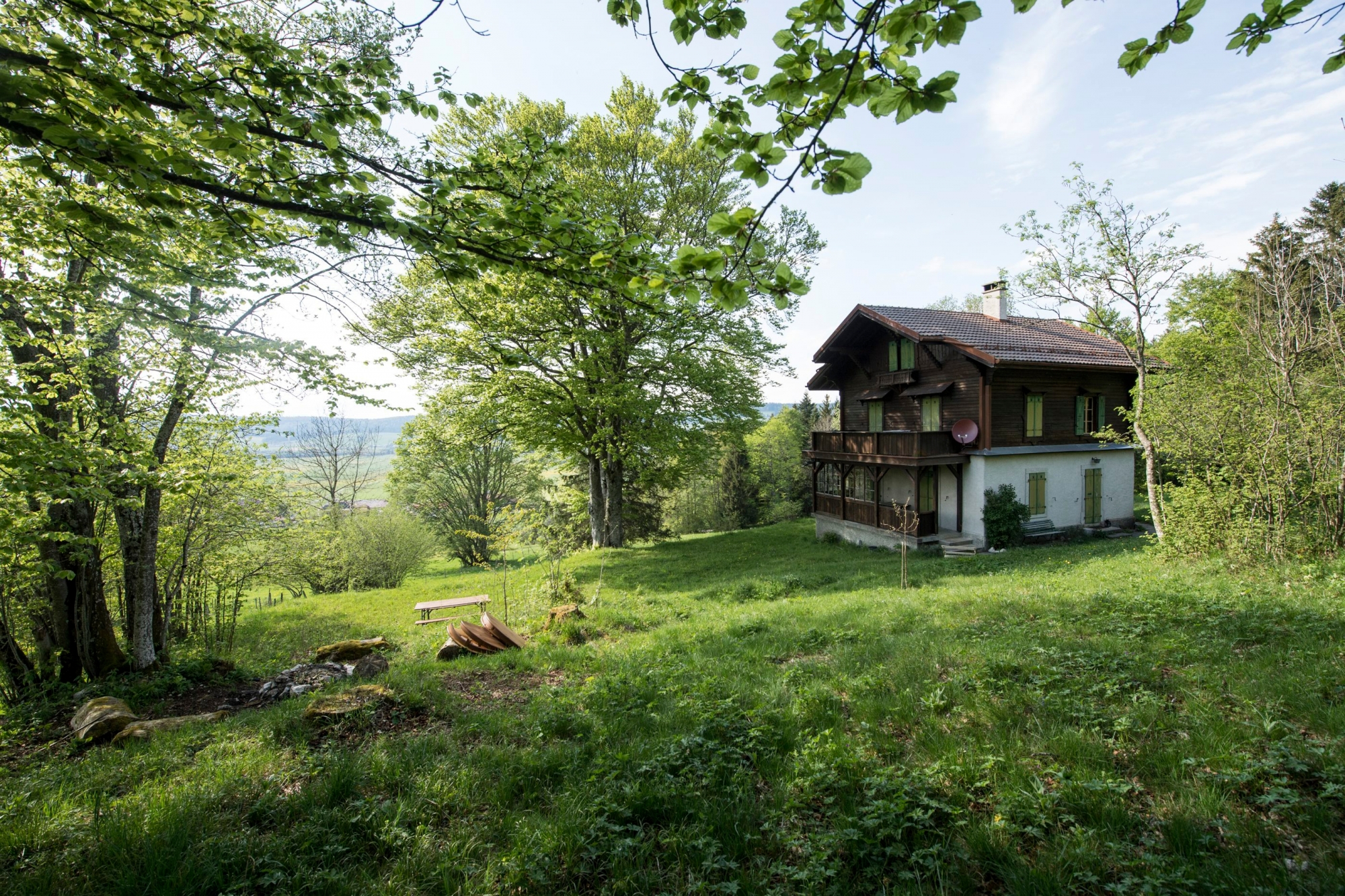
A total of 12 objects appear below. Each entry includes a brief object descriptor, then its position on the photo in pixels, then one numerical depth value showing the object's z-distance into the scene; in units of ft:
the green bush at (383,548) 84.48
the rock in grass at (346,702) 16.49
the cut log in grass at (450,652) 26.40
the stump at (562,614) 31.40
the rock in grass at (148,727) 16.90
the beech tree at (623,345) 55.06
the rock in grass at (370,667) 22.93
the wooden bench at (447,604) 41.50
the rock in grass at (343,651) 28.63
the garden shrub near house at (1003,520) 55.77
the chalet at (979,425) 56.95
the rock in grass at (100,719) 17.46
